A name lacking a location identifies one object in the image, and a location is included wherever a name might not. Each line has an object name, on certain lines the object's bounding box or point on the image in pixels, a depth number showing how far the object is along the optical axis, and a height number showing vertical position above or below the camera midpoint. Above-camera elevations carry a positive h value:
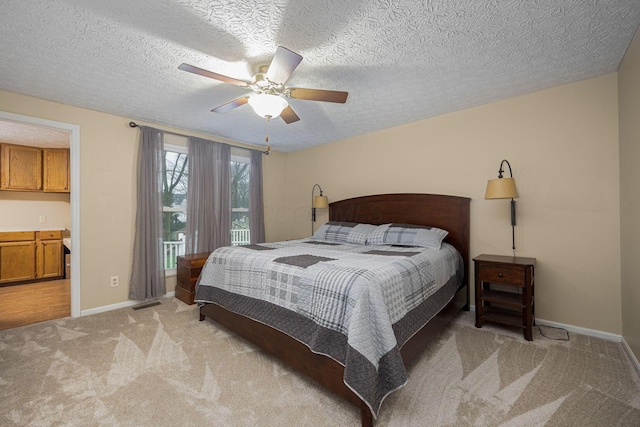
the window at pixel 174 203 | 3.90 +0.19
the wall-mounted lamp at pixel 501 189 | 2.61 +0.23
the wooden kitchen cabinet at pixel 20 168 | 4.53 +0.85
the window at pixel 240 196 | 4.58 +0.34
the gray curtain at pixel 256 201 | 4.66 +0.25
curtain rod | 3.41 +1.15
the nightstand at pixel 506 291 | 2.42 -0.77
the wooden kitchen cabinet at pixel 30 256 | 4.34 -0.63
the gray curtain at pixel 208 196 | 3.91 +0.29
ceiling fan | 1.84 +0.98
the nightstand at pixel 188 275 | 3.42 -0.75
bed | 1.48 -0.74
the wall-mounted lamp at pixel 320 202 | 4.46 +0.21
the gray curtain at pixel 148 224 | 3.44 -0.09
